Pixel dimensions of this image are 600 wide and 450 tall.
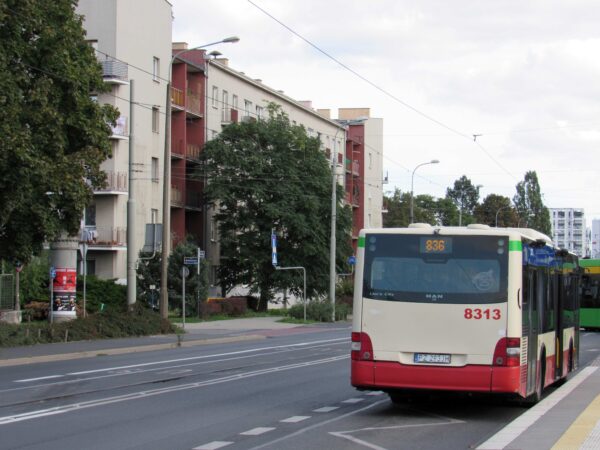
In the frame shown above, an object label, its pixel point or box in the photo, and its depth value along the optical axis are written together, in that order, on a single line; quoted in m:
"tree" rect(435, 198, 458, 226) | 147.38
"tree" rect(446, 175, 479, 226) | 169.25
